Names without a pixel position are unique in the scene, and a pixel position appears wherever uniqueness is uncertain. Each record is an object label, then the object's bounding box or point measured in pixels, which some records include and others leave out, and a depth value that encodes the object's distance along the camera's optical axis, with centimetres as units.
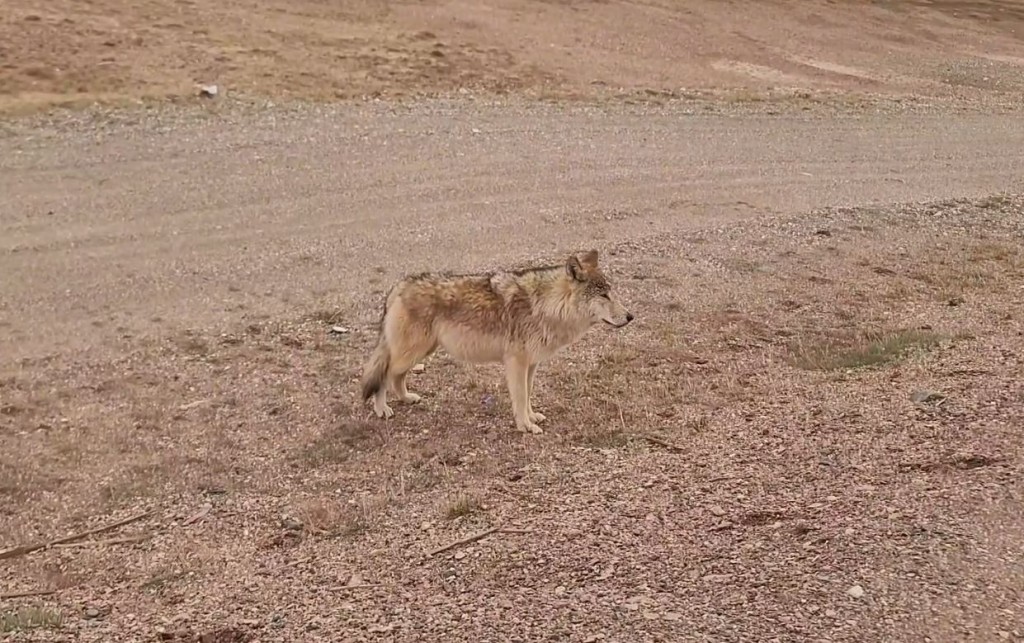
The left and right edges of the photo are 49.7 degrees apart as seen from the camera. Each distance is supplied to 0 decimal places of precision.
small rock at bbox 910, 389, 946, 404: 753
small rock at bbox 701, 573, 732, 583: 527
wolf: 809
